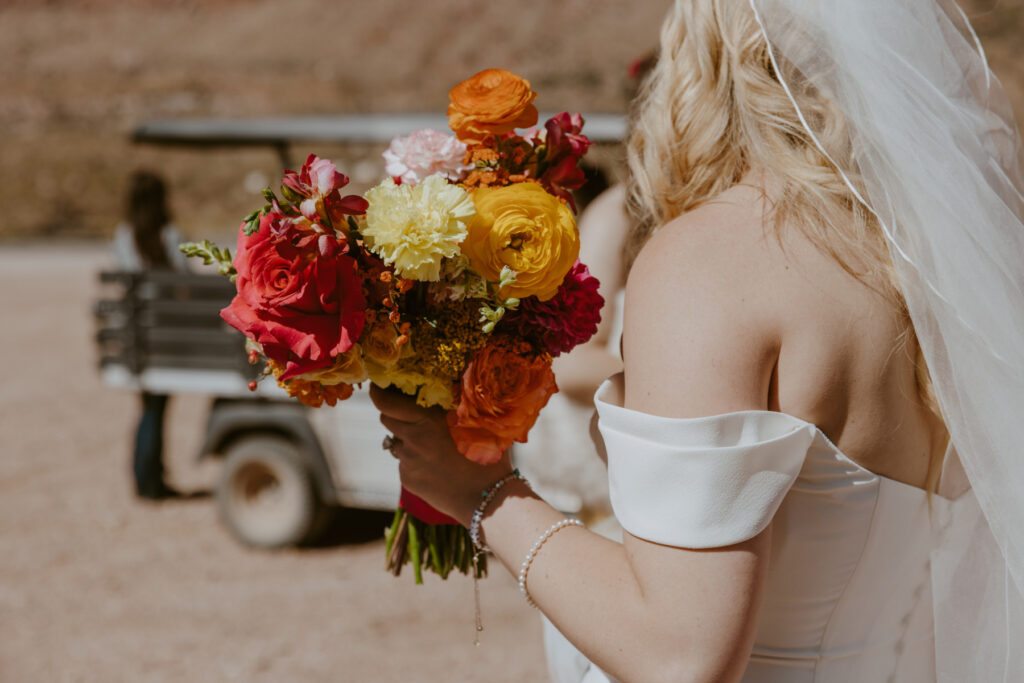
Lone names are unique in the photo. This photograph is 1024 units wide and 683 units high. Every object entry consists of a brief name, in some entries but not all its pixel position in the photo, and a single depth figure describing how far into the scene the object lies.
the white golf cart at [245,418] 4.99
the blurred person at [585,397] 2.94
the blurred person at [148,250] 6.04
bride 1.13
